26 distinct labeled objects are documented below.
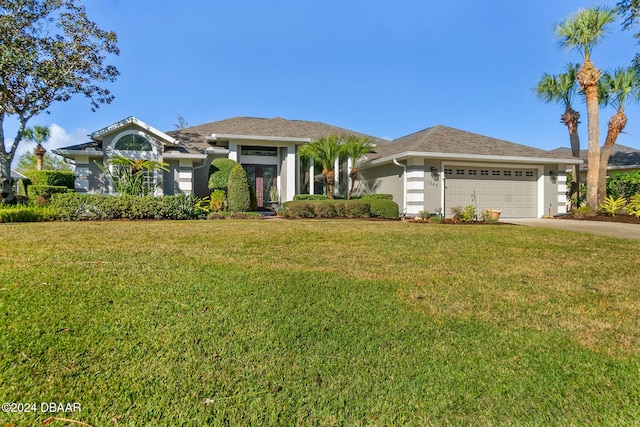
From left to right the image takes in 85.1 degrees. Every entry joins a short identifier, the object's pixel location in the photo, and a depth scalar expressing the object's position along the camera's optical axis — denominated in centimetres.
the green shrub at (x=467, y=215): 1181
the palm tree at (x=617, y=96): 1644
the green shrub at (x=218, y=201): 1442
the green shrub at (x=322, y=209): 1401
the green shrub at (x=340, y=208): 1419
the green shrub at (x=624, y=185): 1717
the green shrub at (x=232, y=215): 1293
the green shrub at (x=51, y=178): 2069
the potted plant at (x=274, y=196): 1772
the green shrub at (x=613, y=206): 1438
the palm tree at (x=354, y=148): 1574
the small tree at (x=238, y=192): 1437
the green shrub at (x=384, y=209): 1417
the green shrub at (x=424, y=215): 1284
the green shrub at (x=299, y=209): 1385
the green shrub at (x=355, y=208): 1423
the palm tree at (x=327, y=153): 1567
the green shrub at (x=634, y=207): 1326
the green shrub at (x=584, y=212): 1465
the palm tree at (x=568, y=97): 1859
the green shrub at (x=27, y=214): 958
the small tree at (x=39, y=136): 2935
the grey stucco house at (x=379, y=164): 1499
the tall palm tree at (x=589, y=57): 1500
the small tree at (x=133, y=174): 1316
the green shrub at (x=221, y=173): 1512
